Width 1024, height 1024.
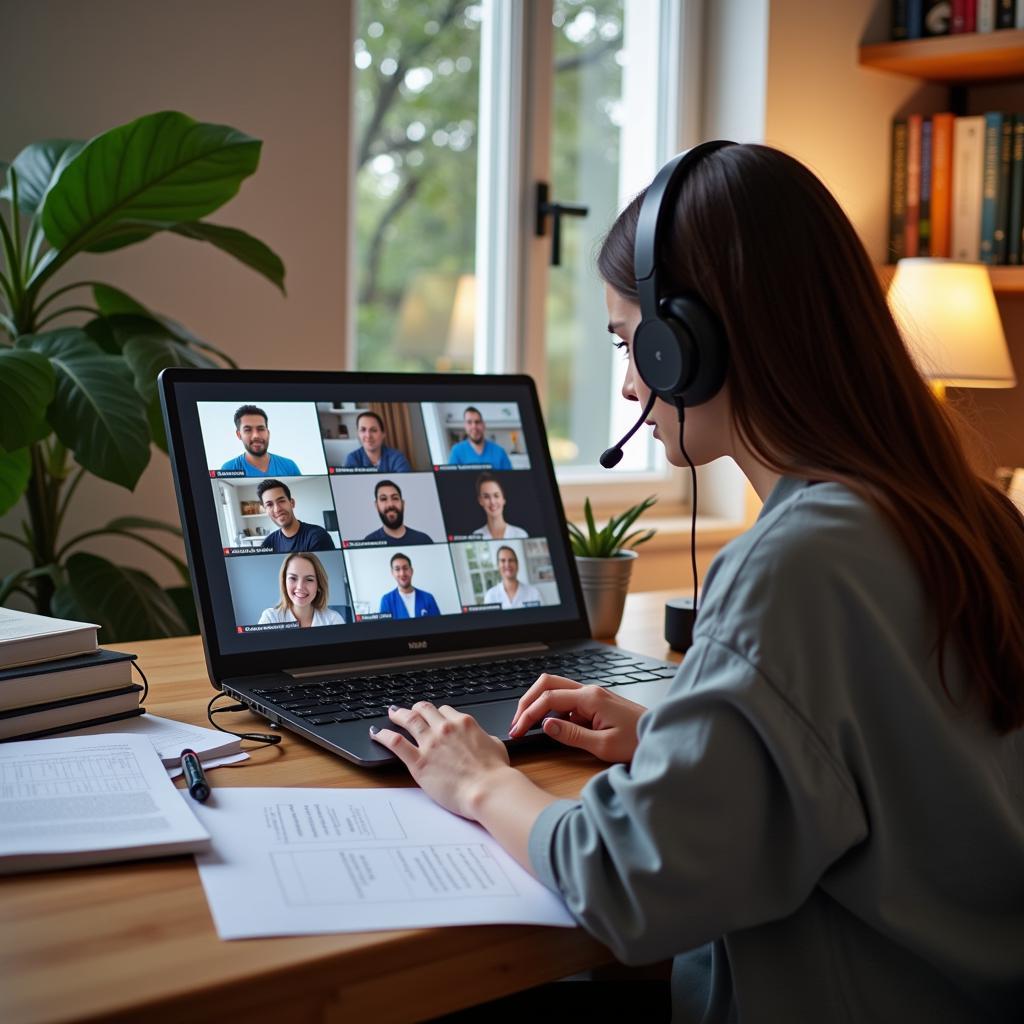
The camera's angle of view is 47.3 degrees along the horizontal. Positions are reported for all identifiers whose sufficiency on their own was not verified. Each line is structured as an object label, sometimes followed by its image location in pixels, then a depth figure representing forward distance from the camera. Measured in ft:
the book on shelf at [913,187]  9.25
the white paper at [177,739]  2.88
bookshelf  8.65
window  7.91
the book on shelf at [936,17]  8.93
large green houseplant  4.56
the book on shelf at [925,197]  9.19
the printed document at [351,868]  2.09
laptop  3.44
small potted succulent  4.50
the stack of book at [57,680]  2.94
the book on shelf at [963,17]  8.76
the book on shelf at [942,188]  9.12
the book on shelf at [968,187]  8.95
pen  2.59
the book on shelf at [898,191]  9.32
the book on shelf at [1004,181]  8.88
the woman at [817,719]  2.07
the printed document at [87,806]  2.24
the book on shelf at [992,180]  8.89
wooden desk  1.81
